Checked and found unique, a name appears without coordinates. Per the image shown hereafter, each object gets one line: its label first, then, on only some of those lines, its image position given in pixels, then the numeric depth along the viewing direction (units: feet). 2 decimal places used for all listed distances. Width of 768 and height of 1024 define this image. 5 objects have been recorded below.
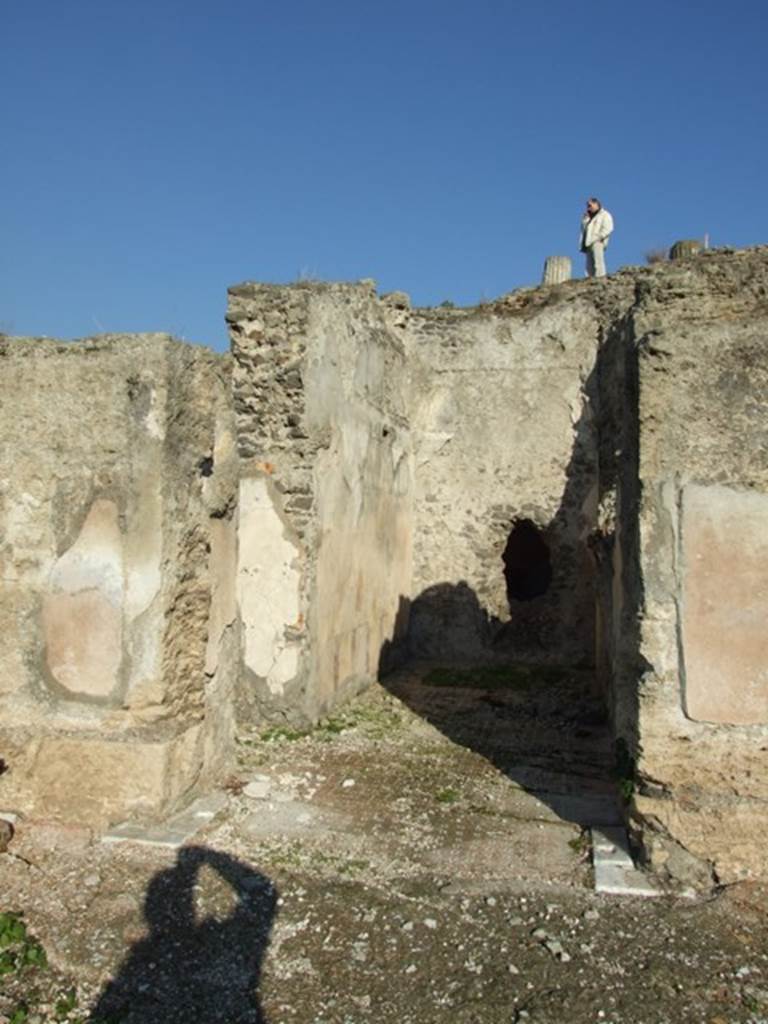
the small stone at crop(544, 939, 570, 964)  9.29
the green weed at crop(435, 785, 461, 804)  14.58
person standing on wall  35.35
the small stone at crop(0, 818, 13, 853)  11.71
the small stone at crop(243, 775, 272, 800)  14.24
